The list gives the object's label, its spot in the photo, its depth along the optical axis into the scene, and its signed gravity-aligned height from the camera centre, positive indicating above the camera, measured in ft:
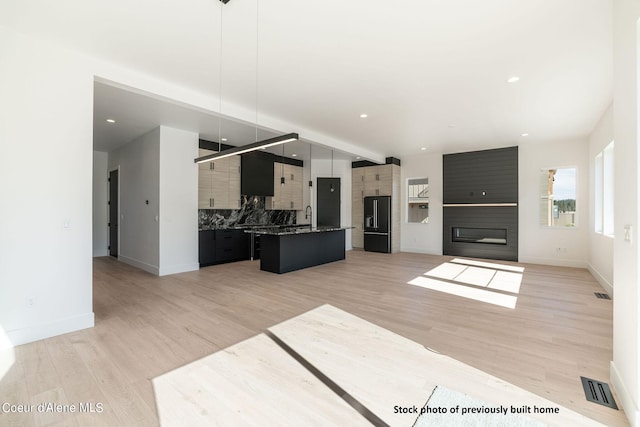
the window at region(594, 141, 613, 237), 15.90 +1.28
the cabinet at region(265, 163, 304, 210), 26.55 +2.41
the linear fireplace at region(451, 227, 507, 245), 24.11 -2.00
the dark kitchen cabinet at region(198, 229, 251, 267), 20.33 -2.60
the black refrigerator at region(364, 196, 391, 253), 27.71 -1.11
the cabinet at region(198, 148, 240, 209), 20.74 +2.31
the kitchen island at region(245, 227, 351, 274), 18.37 -2.53
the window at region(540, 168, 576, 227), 21.30 +1.25
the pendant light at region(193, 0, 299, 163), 11.05 +2.90
